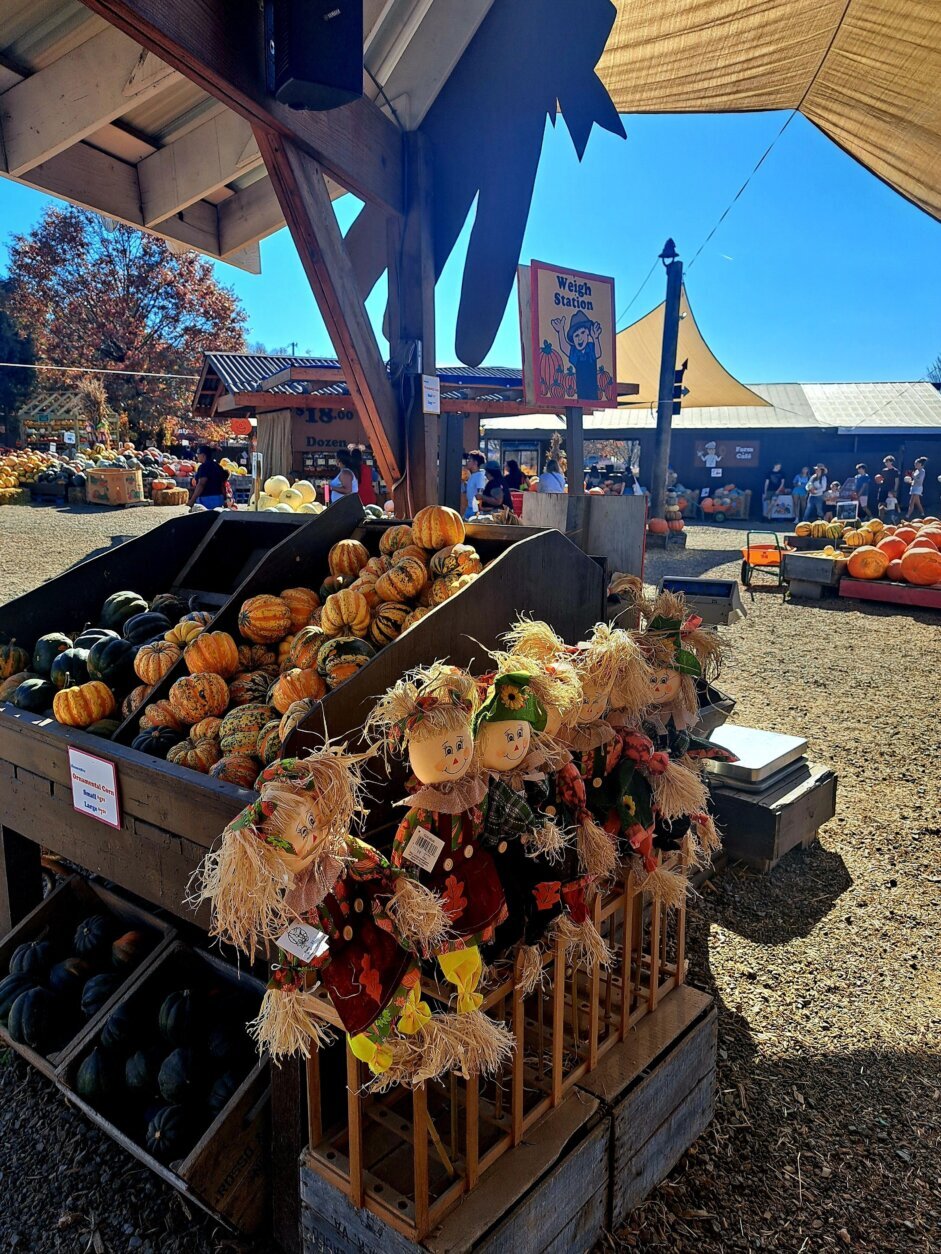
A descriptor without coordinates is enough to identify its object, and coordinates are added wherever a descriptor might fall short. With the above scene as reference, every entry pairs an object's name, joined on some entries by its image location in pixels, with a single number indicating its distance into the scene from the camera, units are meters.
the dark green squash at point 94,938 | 2.71
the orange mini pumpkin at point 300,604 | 2.92
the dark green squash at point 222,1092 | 2.11
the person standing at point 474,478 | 11.32
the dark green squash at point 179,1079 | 2.14
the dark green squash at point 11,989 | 2.58
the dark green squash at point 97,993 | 2.47
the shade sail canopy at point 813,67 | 4.34
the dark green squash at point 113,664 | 2.94
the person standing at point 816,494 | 21.77
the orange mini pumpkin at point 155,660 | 2.82
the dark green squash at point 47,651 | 3.10
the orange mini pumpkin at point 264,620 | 2.83
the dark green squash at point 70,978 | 2.59
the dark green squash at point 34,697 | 2.86
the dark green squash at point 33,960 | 2.67
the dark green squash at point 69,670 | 2.93
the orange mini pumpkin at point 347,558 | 3.08
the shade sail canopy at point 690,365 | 22.05
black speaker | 2.78
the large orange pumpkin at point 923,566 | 9.64
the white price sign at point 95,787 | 2.32
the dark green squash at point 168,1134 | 2.06
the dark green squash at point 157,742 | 2.46
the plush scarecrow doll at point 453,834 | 1.55
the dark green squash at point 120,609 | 3.43
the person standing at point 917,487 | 17.89
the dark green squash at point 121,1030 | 2.30
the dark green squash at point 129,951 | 2.61
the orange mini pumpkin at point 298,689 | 2.41
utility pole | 14.80
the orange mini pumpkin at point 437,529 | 2.85
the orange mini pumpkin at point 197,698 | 2.55
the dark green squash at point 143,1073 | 2.21
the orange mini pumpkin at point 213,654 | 2.68
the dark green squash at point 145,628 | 3.16
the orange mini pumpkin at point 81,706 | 2.69
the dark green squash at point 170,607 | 3.39
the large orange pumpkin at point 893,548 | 10.35
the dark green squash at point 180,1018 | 2.25
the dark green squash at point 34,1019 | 2.45
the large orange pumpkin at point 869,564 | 10.23
